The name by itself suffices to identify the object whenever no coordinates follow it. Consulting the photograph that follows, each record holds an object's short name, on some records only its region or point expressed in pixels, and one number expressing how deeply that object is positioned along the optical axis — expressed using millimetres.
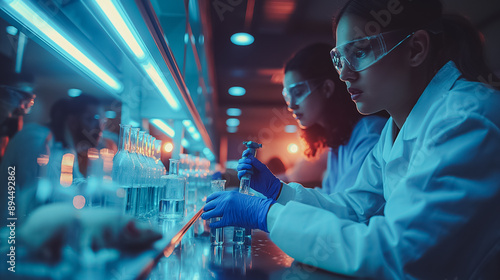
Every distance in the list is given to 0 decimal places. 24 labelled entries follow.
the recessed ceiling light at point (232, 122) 9602
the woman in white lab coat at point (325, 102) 2109
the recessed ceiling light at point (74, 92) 1614
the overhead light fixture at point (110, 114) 2006
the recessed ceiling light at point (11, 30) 947
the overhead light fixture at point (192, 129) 2604
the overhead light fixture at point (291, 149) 12344
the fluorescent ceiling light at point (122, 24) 871
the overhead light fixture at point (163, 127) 2434
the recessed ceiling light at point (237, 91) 6461
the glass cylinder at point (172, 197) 1259
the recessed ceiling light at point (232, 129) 11011
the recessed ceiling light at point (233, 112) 8102
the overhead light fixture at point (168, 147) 3084
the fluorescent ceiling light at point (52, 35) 860
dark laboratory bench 513
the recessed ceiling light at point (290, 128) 10477
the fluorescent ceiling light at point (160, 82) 1277
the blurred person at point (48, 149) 817
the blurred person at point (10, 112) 851
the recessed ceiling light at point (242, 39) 3971
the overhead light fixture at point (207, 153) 5291
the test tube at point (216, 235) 1063
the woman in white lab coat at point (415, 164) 726
